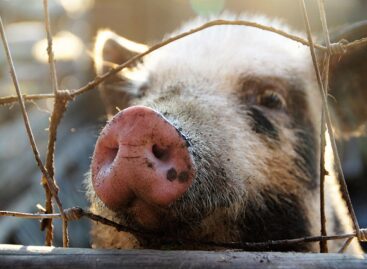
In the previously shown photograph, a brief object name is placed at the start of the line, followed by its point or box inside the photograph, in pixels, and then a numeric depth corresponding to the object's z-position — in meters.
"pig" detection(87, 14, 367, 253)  1.08
